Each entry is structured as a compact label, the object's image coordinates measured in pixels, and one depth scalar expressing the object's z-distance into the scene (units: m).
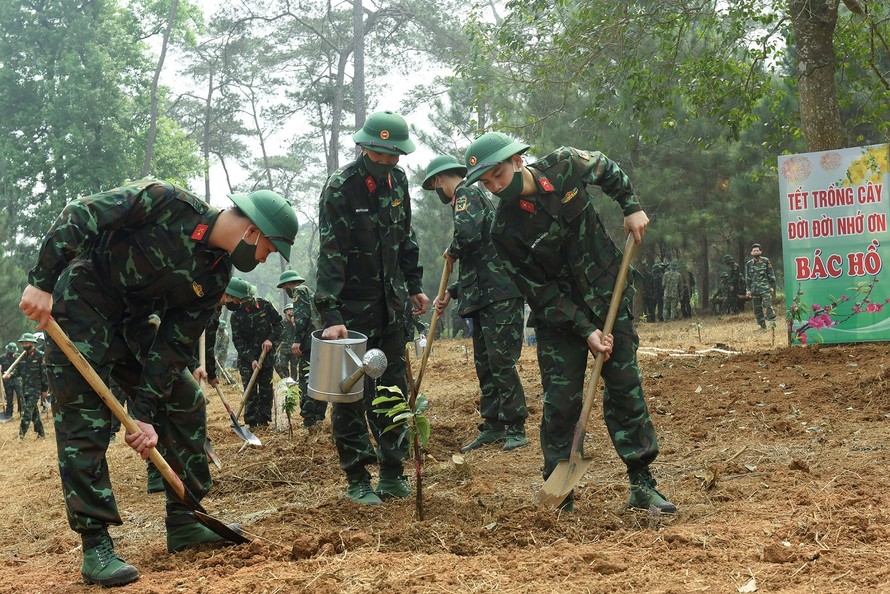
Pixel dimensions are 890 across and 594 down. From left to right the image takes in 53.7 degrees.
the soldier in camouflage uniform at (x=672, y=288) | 25.69
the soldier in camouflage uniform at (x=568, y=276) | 4.30
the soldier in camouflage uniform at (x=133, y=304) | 3.74
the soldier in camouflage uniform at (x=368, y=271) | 5.07
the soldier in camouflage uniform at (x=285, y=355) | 13.54
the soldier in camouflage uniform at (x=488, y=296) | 6.72
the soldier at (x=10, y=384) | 17.31
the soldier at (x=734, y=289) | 25.17
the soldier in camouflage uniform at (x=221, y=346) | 13.93
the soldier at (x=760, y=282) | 17.02
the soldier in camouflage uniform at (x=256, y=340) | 10.41
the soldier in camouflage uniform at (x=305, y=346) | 9.07
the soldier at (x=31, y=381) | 13.92
